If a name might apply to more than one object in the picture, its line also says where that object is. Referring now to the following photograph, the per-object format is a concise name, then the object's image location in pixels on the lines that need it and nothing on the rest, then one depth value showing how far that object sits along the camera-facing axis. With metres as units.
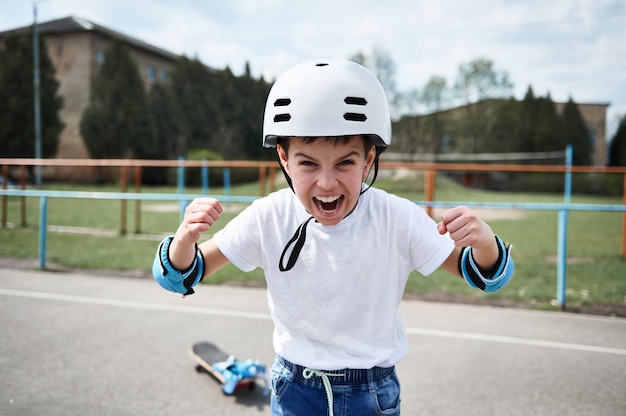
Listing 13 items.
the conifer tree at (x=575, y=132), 42.38
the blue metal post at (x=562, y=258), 5.58
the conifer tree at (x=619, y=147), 41.96
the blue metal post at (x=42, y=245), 7.32
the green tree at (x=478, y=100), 42.53
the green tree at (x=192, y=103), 37.62
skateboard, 3.38
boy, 1.57
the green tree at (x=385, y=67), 39.16
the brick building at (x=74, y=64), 35.25
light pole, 28.02
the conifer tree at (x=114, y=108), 32.22
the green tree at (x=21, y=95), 30.36
